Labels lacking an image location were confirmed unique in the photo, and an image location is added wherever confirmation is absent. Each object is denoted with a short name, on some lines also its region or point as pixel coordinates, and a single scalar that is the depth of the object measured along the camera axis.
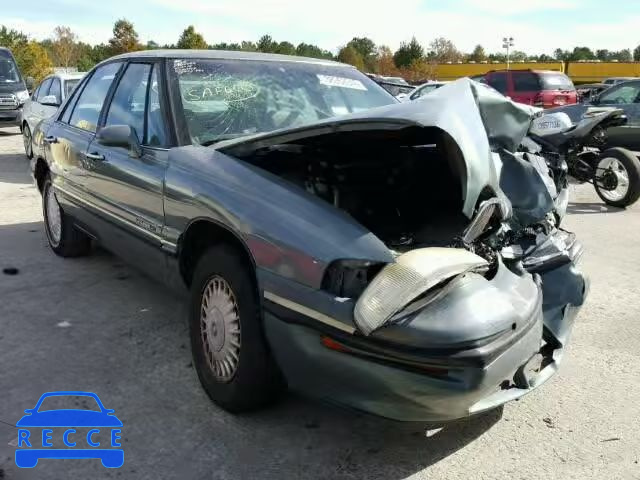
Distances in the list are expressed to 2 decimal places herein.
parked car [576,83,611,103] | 11.60
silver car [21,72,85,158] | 10.31
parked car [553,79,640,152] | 10.81
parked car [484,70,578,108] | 15.47
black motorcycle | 4.89
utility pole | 45.25
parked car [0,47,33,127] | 15.23
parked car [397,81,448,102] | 12.07
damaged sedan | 2.20
